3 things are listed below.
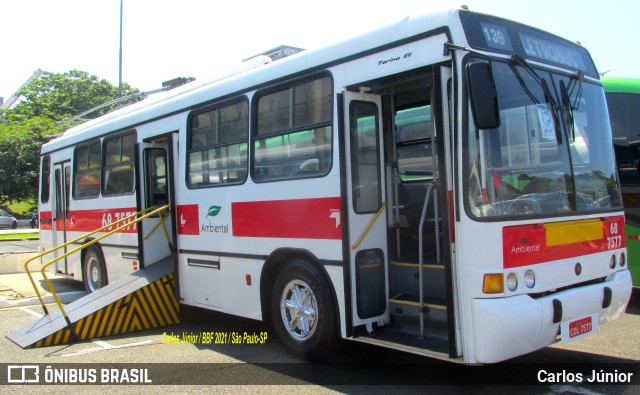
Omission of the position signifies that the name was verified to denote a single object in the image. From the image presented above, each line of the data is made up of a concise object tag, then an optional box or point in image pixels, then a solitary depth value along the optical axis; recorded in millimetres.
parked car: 34031
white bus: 4105
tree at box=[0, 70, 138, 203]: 32125
